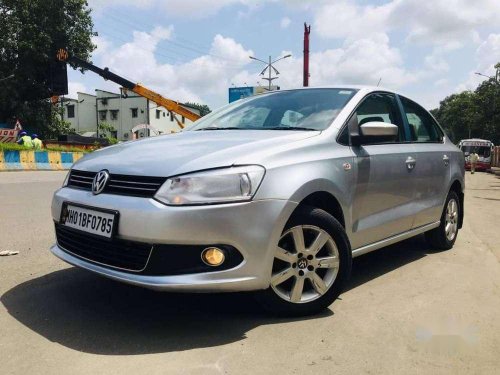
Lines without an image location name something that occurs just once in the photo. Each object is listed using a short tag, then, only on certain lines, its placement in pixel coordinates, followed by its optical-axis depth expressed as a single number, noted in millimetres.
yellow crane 26548
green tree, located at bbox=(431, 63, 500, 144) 51875
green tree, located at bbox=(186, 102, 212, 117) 112506
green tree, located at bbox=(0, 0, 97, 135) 33000
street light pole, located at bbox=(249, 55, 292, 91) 40469
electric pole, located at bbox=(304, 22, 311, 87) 27859
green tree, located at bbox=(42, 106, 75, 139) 35969
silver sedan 2719
